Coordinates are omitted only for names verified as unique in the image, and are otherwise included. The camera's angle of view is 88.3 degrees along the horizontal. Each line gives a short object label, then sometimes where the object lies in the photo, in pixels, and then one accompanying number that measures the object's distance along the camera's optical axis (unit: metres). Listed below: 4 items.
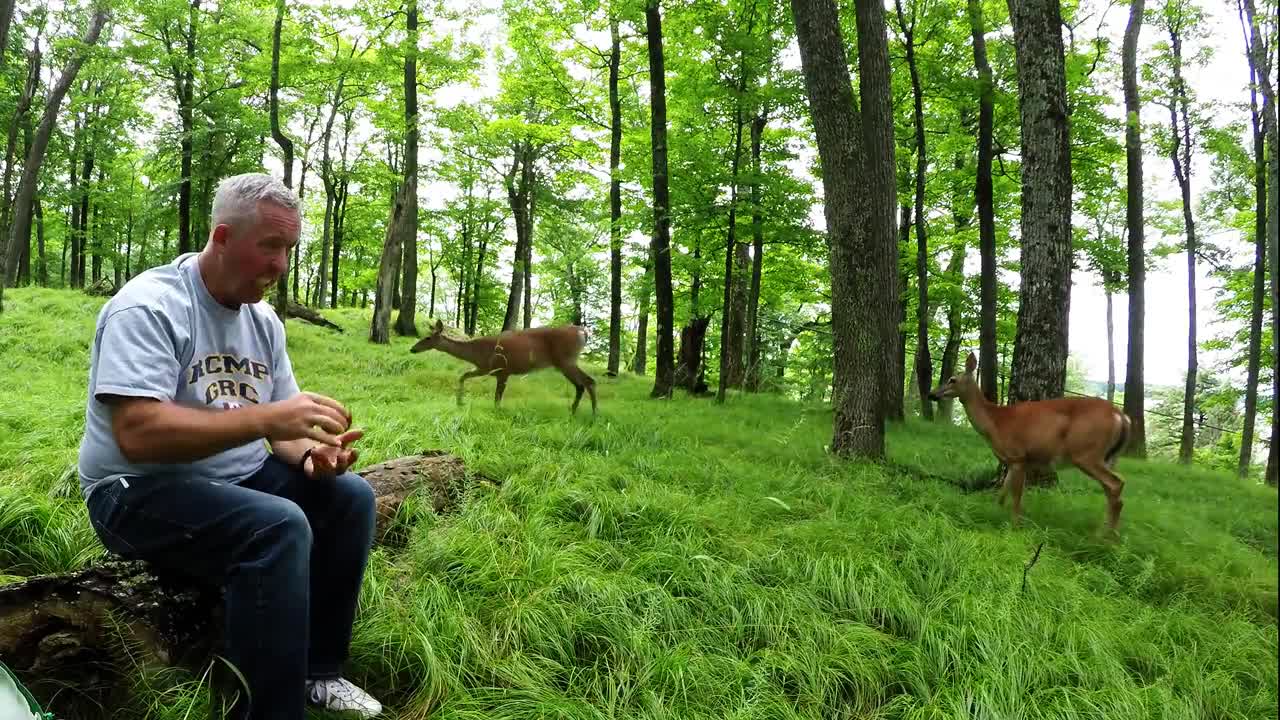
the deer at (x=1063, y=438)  4.77
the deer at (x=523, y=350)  7.37
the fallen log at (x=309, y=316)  15.18
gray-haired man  1.63
